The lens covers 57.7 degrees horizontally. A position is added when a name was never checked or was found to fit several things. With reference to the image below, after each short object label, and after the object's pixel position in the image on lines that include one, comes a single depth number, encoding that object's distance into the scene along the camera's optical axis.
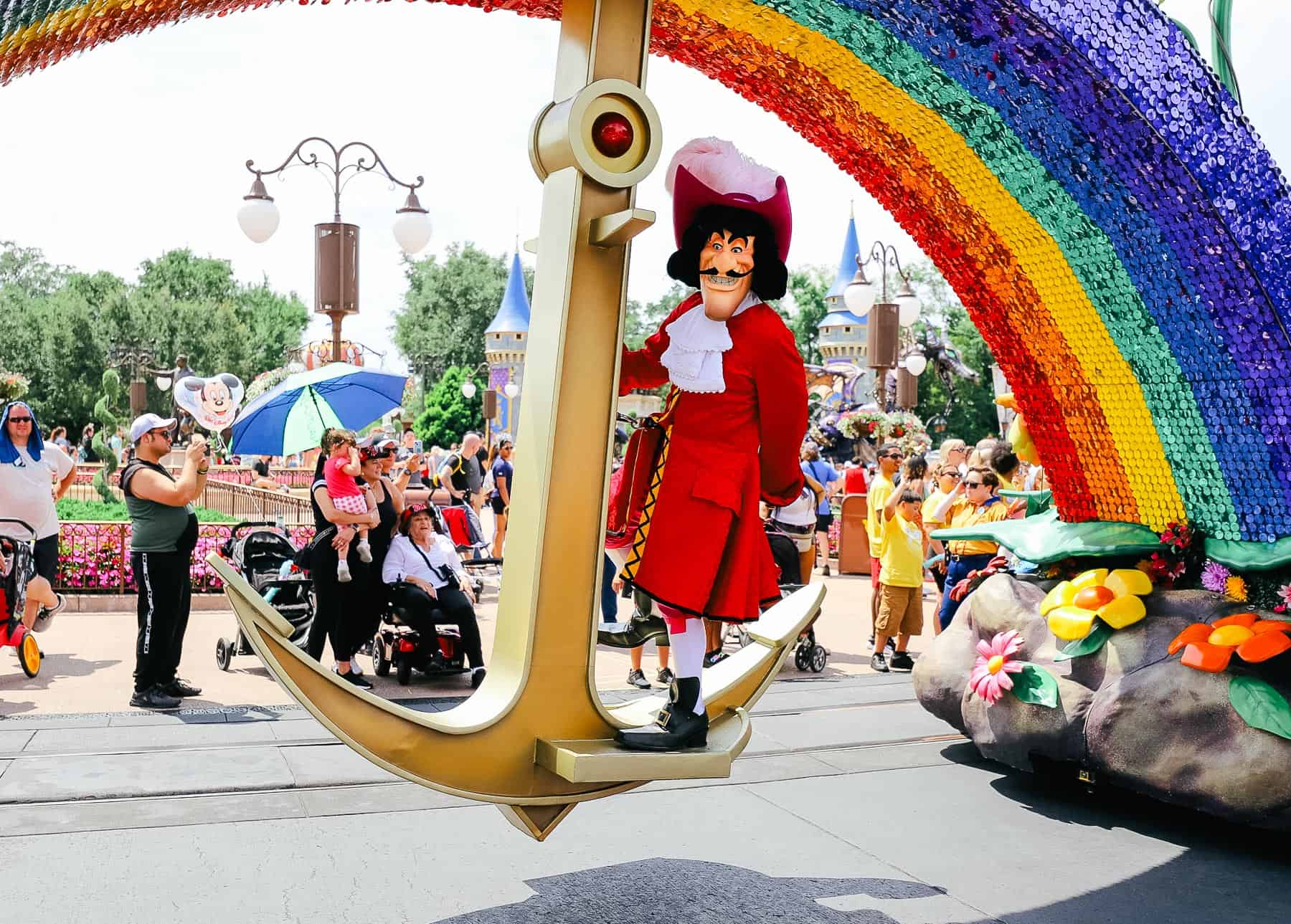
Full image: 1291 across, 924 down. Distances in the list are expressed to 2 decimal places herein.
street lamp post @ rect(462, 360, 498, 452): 39.78
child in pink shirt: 7.58
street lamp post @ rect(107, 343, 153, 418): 33.84
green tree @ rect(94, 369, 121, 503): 19.55
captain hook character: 3.56
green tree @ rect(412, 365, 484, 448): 54.69
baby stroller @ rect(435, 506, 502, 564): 11.44
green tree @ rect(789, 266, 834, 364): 61.69
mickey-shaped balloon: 16.34
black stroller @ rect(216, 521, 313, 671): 8.54
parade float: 3.32
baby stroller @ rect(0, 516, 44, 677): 7.77
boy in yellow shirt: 9.11
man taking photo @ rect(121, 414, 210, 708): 7.03
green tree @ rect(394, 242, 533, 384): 63.72
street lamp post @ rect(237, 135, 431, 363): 10.86
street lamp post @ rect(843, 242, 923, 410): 19.84
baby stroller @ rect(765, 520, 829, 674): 9.05
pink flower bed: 11.05
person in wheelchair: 7.98
